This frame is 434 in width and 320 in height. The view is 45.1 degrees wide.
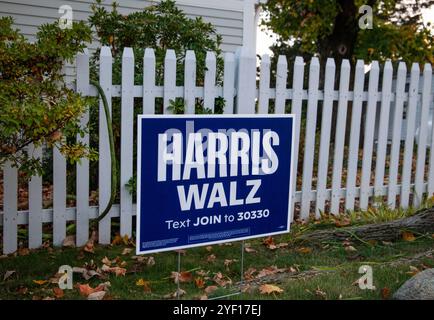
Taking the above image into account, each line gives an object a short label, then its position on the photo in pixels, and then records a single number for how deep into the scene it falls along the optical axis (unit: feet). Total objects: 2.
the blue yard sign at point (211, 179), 9.73
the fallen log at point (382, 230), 15.53
